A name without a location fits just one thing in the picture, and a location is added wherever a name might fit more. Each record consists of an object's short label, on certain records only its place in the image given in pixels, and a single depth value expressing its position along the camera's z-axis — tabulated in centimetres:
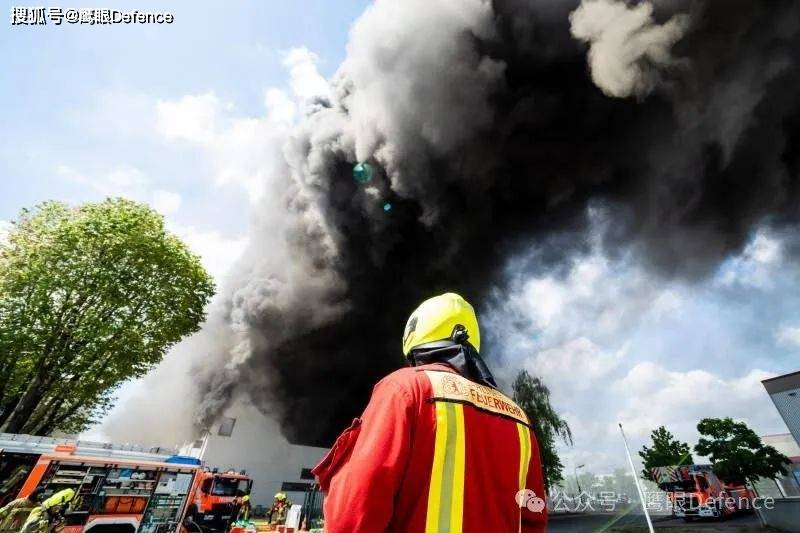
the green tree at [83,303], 1145
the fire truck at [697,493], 1711
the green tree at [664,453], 2917
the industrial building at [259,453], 2111
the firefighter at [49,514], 601
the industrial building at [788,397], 2139
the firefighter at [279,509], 1326
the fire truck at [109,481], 692
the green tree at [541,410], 2652
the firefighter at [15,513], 599
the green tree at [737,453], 2119
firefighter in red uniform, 99
